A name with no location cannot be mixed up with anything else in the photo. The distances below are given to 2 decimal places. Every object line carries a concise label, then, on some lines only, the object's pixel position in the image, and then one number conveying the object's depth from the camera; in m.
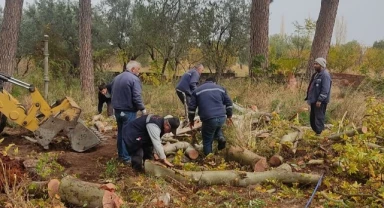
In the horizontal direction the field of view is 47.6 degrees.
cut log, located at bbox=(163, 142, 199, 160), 7.55
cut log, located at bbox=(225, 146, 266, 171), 6.89
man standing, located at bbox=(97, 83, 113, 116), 10.34
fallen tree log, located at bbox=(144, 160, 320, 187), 6.04
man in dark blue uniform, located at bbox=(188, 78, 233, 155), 7.34
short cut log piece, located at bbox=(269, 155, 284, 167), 6.89
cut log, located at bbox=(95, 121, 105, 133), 10.25
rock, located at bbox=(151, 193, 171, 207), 5.00
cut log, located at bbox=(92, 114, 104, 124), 10.99
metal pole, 11.82
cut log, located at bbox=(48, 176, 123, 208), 5.05
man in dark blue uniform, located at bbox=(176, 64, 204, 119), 10.18
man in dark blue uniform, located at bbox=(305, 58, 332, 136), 8.21
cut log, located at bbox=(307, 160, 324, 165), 6.95
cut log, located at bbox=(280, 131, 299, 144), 7.65
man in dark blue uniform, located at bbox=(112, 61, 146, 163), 7.03
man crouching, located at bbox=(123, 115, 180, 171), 6.19
